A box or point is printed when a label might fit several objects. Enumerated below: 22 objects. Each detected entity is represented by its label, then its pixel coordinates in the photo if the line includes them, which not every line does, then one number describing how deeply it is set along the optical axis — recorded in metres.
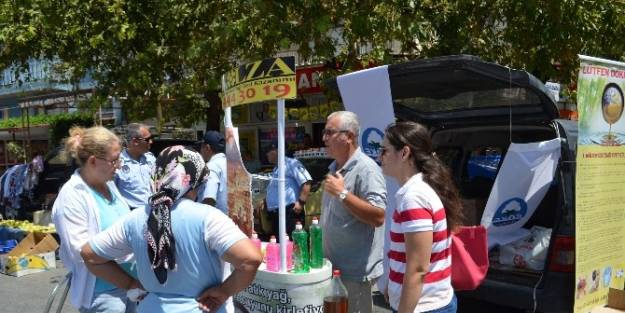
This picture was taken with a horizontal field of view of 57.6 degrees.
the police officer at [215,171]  5.51
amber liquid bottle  3.18
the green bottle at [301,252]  3.37
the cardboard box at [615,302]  4.32
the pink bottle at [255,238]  3.62
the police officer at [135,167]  6.09
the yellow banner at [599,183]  4.03
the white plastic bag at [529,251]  4.52
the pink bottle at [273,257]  3.45
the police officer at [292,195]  7.03
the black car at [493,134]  4.14
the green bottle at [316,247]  3.38
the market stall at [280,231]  3.28
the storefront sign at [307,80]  13.35
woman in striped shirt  2.42
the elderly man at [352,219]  3.34
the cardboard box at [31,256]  7.66
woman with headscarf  2.21
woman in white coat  2.87
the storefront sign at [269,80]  3.34
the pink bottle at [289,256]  3.47
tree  7.57
